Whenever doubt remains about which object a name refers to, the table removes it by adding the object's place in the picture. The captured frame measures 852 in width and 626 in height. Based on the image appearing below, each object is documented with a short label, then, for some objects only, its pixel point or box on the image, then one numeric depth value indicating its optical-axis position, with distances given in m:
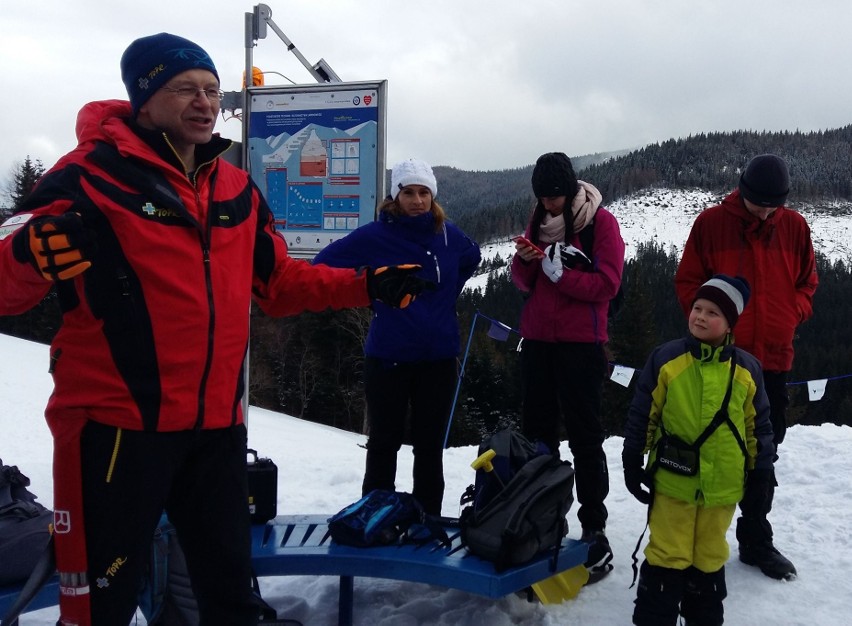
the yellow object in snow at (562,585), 3.17
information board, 4.25
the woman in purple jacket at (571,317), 3.44
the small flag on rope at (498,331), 10.92
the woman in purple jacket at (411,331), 3.47
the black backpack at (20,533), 2.61
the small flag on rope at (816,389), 8.87
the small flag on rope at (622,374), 9.20
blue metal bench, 2.71
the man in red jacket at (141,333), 1.85
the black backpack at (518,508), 2.82
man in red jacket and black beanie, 3.37
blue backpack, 3.05
